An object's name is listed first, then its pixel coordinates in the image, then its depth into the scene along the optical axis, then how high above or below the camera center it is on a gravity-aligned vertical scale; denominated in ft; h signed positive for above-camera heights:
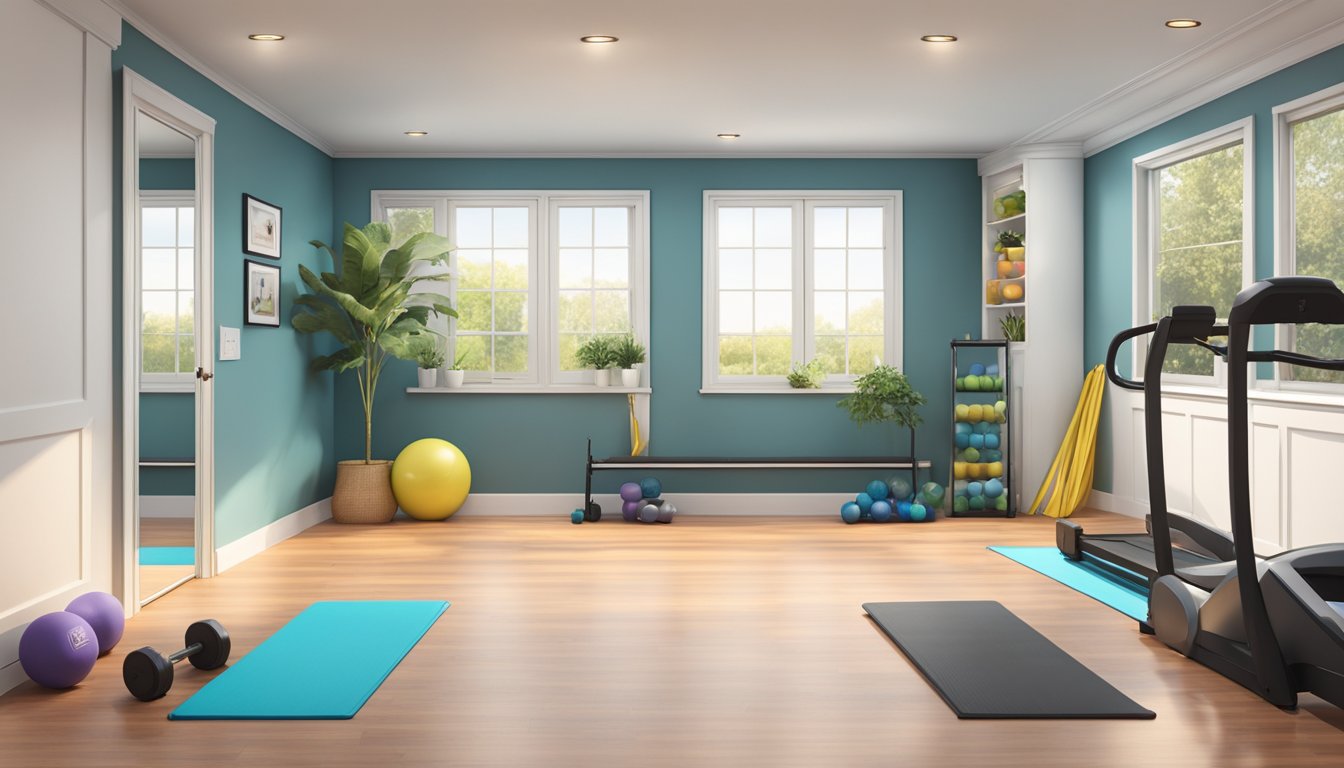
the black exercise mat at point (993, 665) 10.82 -3.26
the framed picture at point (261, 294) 19.92 +1.82
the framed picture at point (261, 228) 19.90 +3.10
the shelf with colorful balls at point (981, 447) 24.81 -1.44
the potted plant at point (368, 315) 23.13 +1.60
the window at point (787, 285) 26.25 +2.54
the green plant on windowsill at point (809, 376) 25.80 +0.25
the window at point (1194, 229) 19.72 +3.16
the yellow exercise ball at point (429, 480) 23.77 -2.13
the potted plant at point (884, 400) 24.61 -0.32
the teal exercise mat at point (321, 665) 10.89 -3.29
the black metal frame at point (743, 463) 24.49 -1.80
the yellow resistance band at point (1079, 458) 24.09 -1.66
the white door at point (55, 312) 12.15 +0.93
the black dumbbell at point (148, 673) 11.09 -3.04
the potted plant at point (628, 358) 25.53 +0.69
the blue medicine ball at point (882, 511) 24.08 -2.86
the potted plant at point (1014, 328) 25.34 +1.43
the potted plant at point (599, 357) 25.54 +0.72
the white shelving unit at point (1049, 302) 24.85 +2.00
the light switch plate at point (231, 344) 18.71 +0.76
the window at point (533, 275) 26.02 +2.77
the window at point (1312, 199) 16.85 +3.11
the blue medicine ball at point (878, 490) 24.53 -2.42
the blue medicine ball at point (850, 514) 24.03 -2.92
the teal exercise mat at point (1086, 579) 15.64 -3.19
